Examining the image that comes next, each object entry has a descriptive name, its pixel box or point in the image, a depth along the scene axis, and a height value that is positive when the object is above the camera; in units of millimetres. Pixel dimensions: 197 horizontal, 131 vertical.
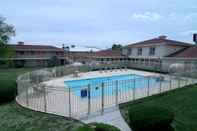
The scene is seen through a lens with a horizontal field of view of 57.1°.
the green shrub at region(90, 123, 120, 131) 5184 -2043
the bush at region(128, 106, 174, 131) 6000 -2073
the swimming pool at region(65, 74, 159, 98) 10373 -1884
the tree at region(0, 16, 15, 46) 36062 +5195
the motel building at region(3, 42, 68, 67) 38800 +491
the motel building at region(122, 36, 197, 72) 25373 +574
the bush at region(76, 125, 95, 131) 4891 -1945
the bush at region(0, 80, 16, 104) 11203 -2101
